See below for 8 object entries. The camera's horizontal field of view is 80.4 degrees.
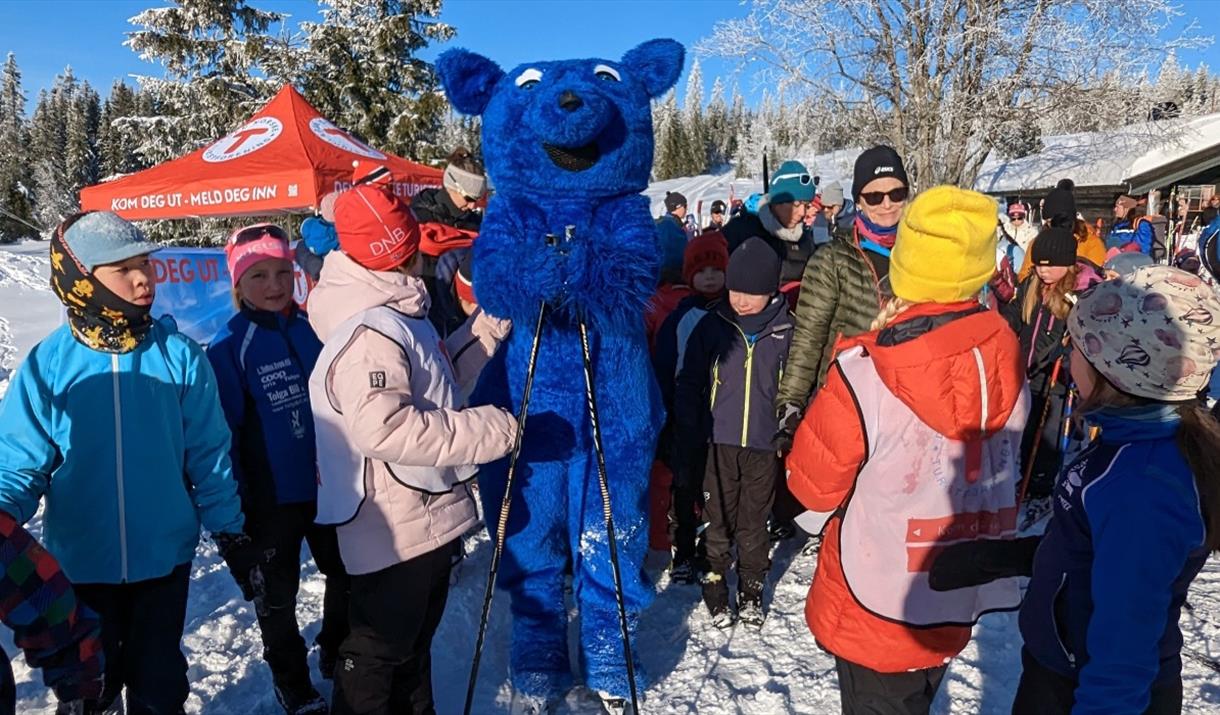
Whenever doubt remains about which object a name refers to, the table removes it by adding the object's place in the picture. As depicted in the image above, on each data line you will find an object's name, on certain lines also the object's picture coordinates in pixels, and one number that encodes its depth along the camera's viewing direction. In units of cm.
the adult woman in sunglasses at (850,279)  318
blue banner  712
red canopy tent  848
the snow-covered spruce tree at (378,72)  1869
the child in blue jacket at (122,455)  203
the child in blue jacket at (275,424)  273
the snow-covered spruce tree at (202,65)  1750
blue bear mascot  266
